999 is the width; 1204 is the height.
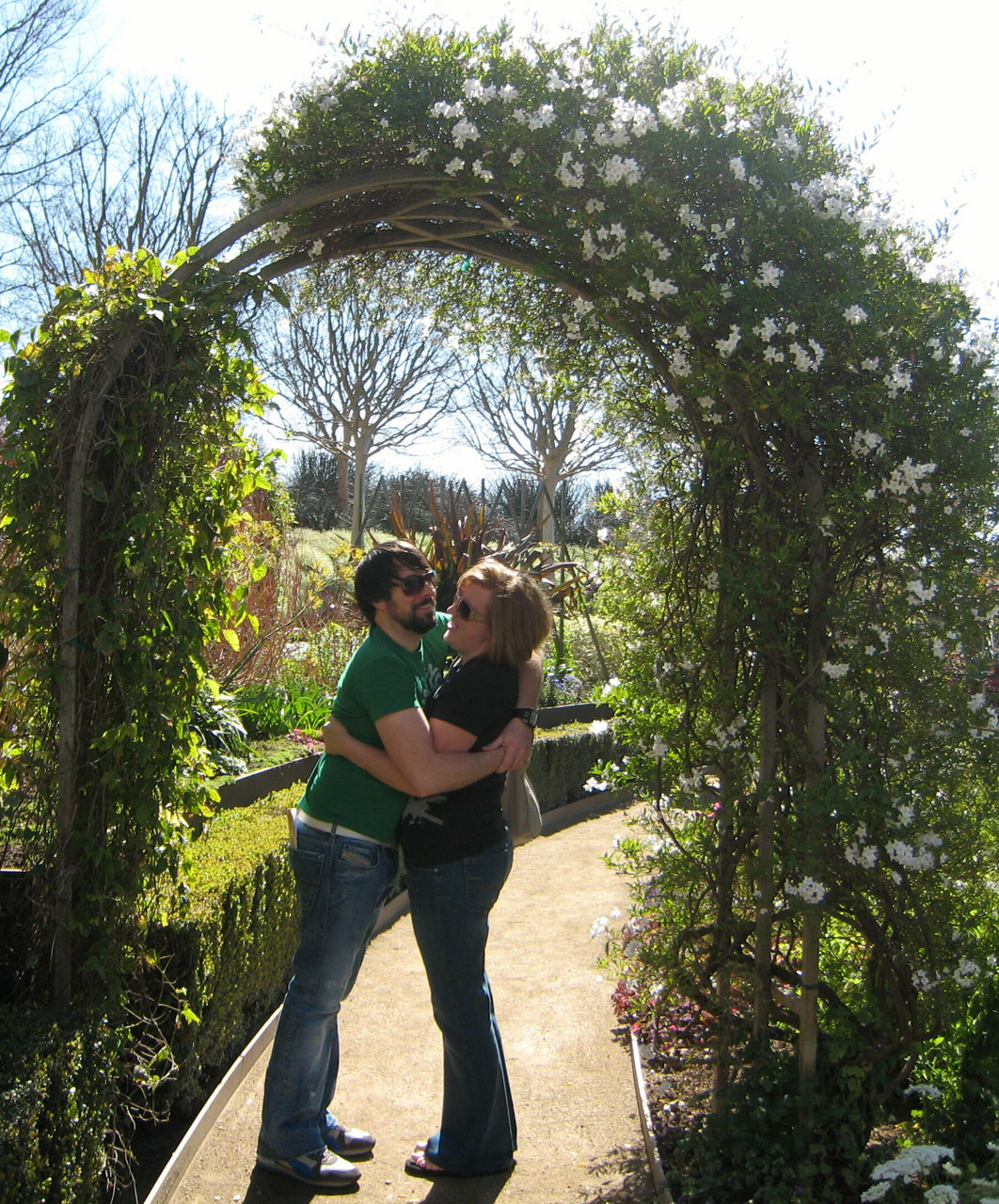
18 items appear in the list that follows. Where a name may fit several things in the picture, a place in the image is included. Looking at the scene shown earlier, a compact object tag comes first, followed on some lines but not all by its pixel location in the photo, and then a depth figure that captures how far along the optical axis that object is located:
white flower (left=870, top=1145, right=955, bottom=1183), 2.17
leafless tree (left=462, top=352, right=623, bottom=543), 20.84
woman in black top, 2.82
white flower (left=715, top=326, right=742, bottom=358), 2.80
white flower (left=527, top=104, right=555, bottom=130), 2.99
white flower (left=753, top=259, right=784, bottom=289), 2.80
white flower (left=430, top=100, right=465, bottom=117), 3.03
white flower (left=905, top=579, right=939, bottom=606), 2.73
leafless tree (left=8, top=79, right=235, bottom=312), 15.75
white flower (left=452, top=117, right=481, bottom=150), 3.03
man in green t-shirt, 2.82
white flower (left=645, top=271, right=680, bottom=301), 2.88
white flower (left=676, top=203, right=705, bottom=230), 2.88
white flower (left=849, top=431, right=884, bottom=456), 2.72
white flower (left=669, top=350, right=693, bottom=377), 2.90
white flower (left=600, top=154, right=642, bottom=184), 2.91
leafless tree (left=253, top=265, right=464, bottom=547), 21.05
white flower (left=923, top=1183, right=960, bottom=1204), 2.04
